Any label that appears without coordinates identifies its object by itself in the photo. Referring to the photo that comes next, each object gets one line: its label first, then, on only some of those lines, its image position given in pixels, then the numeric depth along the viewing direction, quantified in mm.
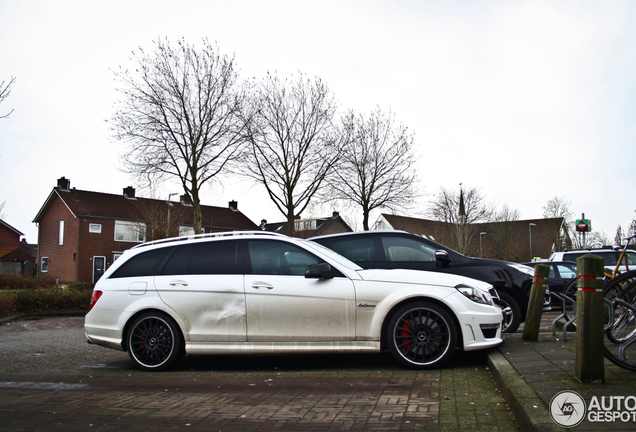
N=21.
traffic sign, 20531
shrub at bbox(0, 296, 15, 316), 15352
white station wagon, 6035
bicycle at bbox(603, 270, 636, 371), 4461
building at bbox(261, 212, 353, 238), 69025
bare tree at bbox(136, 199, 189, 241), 31594
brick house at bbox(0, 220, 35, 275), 61375
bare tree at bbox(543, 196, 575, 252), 53703
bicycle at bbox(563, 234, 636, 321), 4607
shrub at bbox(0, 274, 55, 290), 24420
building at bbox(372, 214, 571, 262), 51344
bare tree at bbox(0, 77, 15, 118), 10867
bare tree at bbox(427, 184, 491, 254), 45688
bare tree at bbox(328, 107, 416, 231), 34312
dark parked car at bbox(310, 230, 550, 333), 8477
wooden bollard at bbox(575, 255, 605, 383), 4113
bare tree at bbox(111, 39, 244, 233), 26625
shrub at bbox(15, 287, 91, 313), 16469
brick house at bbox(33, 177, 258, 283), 46812
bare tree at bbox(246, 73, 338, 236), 31562
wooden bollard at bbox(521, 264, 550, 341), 6984
